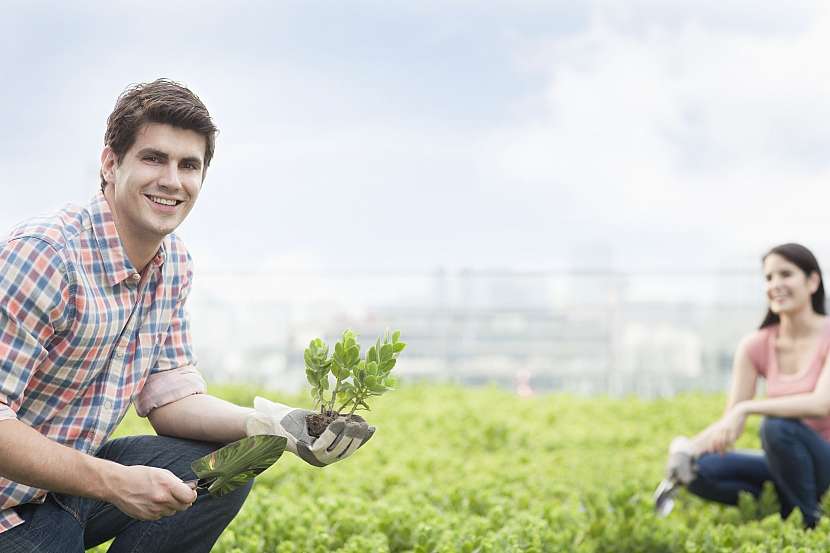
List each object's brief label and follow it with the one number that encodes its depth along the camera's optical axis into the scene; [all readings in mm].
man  2293
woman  4342
